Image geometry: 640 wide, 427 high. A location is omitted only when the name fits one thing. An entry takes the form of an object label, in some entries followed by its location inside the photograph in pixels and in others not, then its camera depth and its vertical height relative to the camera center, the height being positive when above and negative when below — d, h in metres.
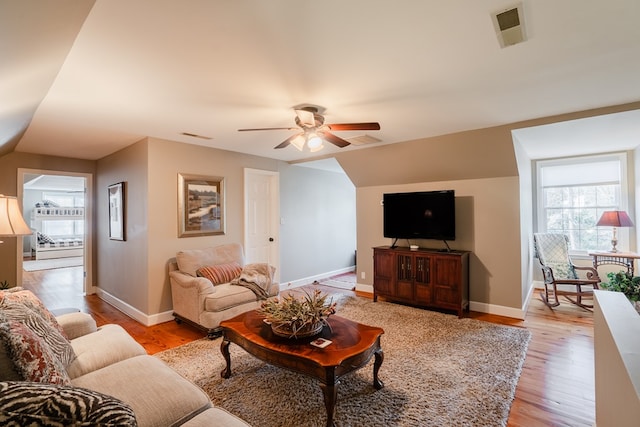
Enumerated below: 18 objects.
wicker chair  4.31 -0.93
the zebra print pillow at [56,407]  0.68 -0.47
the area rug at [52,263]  8.27 -1.34
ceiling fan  2.70 +0.81
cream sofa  0.72 -0.87
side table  4.21 -0.78
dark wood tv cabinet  4.00 -0.93
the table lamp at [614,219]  4.28 -0.15
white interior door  5.03 -0.02
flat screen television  4.30 -0.04
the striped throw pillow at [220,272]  3.75 -0.73
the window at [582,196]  4.80 +0.24
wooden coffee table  1.84 -0.92
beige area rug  2.04 -1.39
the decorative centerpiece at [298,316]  2.17 -0.76
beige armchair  3.36 -0.91
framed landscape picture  4.13 +0.16
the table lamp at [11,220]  2.41 +0.00
